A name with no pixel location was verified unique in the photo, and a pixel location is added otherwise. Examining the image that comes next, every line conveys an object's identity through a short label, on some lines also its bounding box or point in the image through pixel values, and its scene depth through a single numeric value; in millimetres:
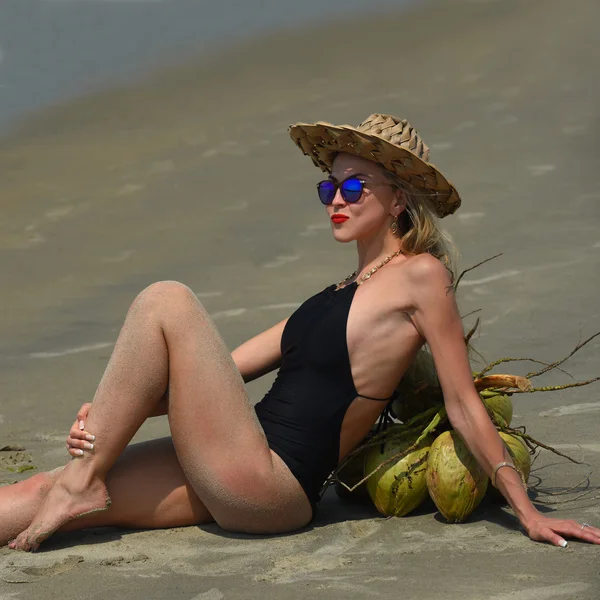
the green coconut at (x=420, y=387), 8656
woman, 7840
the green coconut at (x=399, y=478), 8383
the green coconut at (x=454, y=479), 8102
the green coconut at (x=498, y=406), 8555
